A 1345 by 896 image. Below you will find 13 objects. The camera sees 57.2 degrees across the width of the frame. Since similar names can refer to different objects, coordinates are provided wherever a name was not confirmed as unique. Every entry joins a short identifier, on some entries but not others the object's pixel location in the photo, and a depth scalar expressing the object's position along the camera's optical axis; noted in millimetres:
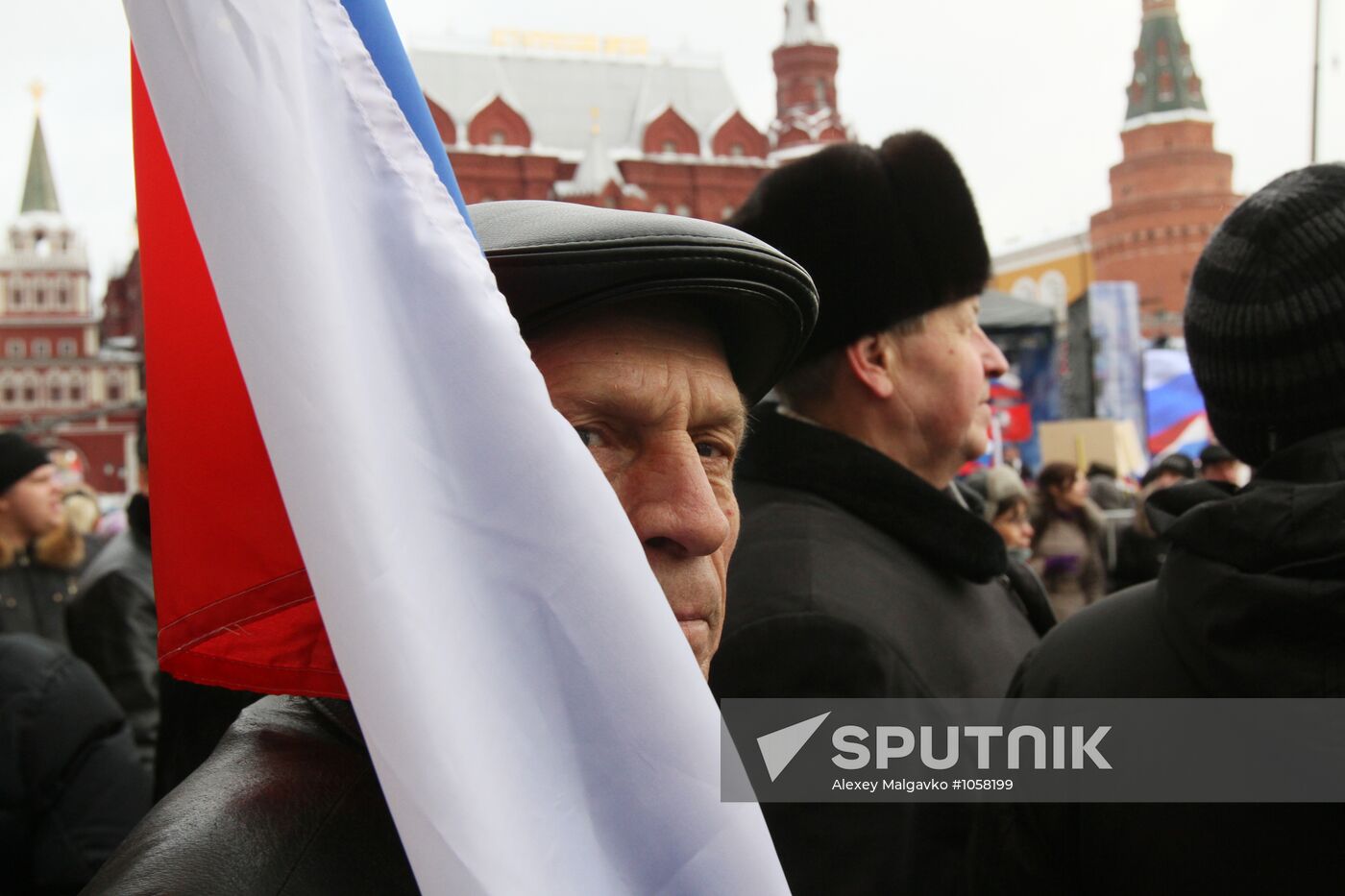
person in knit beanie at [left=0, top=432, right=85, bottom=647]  4461
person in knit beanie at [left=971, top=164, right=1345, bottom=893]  1304
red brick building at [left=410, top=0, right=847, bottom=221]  40656
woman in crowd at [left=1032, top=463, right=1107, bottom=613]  5797
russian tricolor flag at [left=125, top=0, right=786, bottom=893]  652
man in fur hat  1666
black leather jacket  734
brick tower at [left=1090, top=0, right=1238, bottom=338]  49219
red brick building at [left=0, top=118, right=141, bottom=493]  57688
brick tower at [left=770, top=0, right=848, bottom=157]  43750
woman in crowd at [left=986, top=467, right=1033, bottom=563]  5258
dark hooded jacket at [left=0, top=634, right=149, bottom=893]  2223
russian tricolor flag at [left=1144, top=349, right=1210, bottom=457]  10594
